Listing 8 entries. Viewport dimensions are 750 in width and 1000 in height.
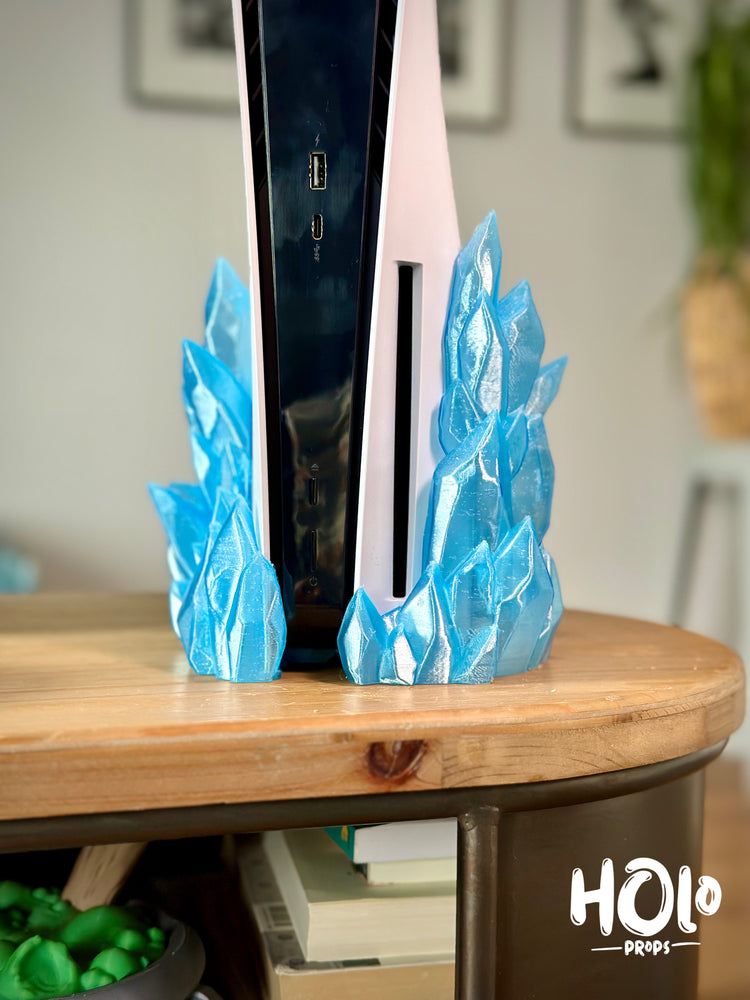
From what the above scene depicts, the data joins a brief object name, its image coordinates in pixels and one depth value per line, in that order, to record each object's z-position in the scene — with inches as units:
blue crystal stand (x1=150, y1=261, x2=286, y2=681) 21.2
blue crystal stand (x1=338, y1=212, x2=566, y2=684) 21.1
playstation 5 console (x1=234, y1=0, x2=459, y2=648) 21.8
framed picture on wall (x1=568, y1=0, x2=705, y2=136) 91.4
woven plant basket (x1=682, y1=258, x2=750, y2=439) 84.3
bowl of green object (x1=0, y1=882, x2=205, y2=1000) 18.9
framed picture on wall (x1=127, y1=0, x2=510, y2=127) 82.3
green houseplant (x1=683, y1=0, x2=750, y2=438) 84.7
